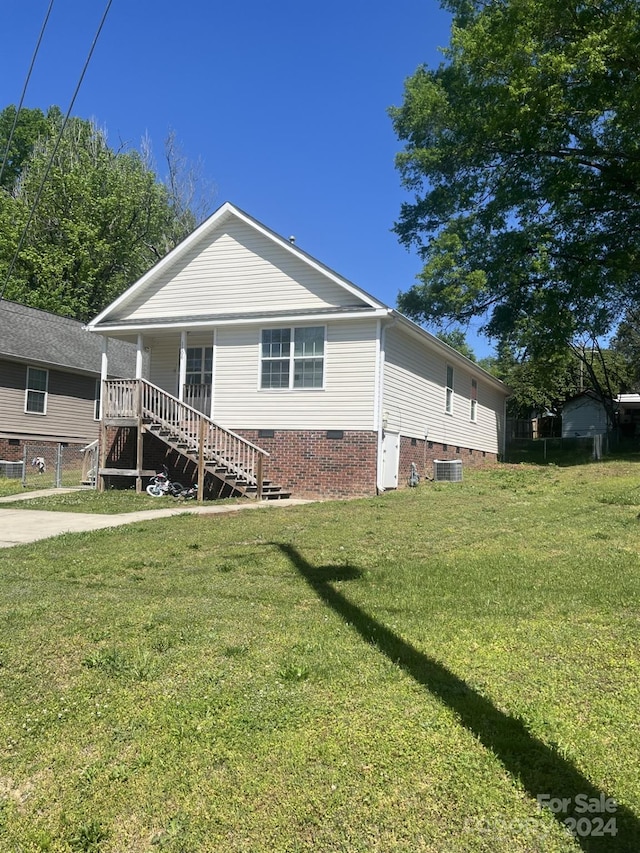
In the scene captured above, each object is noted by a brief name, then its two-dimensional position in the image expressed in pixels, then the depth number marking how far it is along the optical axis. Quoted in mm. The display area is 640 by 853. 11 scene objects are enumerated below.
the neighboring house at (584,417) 41441
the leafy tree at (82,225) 34875
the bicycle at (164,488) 15266
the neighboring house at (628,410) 40550
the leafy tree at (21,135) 45312
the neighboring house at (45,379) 23000
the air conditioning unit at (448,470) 17750
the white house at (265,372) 14813
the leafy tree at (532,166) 19750
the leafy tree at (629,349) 42344
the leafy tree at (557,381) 33000
